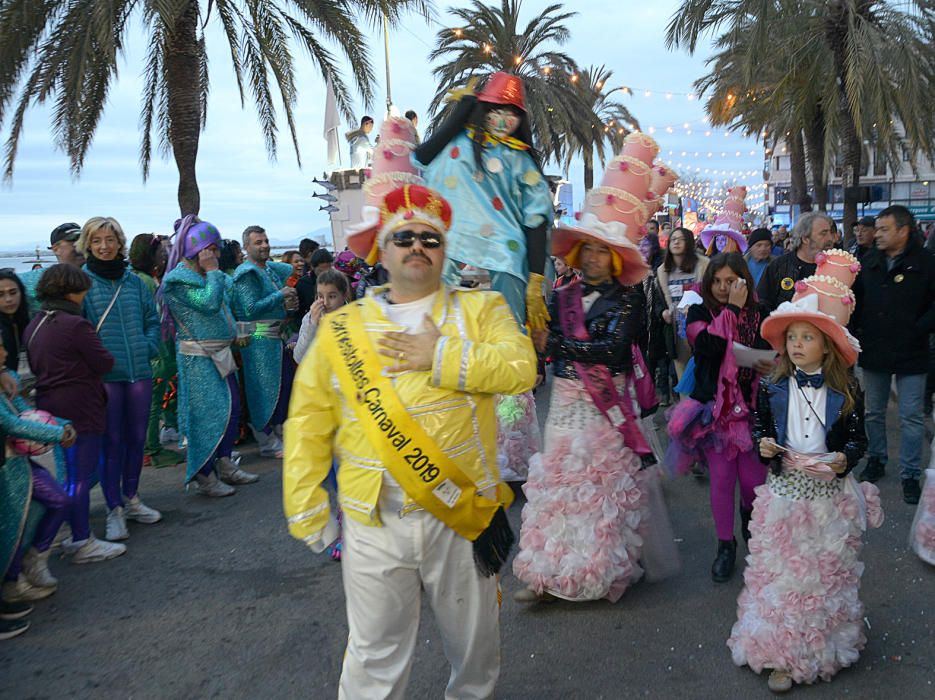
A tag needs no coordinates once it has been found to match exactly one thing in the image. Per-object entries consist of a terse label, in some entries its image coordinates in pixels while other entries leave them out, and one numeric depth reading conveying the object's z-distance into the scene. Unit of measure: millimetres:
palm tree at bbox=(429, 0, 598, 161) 20484
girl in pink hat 3102
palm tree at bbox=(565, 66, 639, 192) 21781
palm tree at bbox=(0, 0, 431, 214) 9680
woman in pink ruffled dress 3736
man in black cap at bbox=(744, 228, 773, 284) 8008
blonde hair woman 5223
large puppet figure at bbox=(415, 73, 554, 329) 4074
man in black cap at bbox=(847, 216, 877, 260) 8195
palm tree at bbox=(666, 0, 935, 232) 12242
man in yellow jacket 2402
